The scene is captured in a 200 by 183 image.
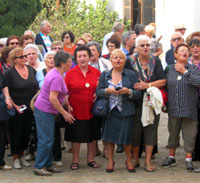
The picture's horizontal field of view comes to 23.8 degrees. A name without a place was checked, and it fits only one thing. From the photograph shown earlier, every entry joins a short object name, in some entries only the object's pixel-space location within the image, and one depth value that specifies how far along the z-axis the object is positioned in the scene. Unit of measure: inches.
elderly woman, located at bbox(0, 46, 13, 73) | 319.6
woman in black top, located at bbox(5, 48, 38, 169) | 292.5
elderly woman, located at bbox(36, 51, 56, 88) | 298.2
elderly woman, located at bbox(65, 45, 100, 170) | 289.3
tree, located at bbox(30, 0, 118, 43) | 679.7
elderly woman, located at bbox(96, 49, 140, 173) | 281.3
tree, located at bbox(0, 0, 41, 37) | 536.1
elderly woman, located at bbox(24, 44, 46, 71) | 318.0
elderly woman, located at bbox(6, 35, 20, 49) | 355.9
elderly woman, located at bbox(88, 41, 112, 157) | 321.4
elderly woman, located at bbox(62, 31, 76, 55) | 398.9
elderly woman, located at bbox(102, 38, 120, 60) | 344.2
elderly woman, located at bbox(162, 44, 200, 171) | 285.1
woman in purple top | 272.8
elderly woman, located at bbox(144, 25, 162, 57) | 324.6
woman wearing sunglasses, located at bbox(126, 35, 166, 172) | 288.5
